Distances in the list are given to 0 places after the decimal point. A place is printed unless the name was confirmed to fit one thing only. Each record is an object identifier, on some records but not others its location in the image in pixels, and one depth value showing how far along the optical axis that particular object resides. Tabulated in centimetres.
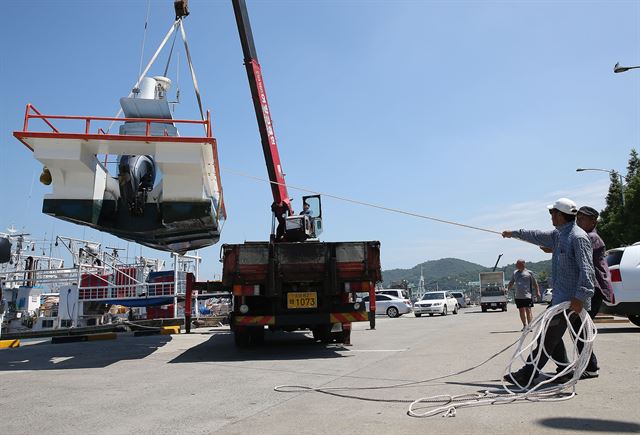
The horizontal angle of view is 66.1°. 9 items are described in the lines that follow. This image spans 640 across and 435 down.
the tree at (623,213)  3309
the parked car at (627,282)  1012
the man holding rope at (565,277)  493
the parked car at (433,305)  2880
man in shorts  1199
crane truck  876
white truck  3406
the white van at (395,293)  3030
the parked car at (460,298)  5034
